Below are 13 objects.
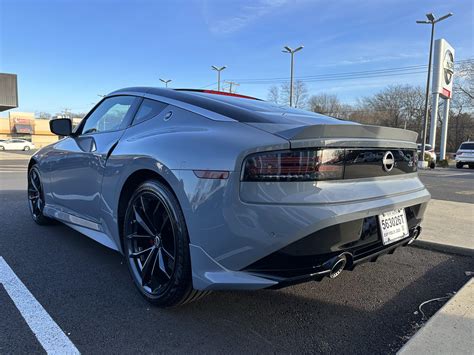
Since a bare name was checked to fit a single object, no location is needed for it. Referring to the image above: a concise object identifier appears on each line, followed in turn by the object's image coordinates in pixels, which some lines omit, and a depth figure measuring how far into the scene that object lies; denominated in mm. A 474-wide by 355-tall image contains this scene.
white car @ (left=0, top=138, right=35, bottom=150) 45562
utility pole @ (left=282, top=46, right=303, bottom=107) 29388
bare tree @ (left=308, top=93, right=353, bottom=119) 66012
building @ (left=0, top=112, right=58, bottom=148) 68438
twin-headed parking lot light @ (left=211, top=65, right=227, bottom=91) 36912
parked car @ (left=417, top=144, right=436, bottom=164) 23172
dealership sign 24750
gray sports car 1961
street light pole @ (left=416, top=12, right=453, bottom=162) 22253
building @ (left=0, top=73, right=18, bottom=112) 29156
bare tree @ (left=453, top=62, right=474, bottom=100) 45903
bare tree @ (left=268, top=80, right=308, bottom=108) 56384
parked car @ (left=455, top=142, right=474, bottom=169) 22389
